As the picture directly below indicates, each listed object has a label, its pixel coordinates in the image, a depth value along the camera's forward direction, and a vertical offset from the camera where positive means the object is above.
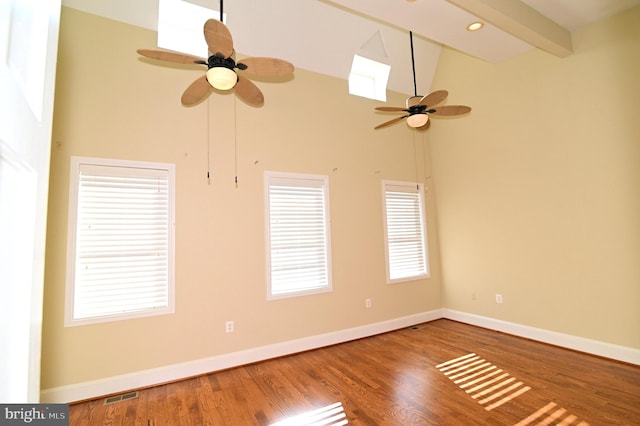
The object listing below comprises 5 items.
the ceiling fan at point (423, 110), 3.27 +1.41
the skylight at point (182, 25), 3.43 +2.61
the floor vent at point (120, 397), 2.80 -1.43
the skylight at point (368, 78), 4.66 +2.62
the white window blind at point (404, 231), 4.84 +0.10
